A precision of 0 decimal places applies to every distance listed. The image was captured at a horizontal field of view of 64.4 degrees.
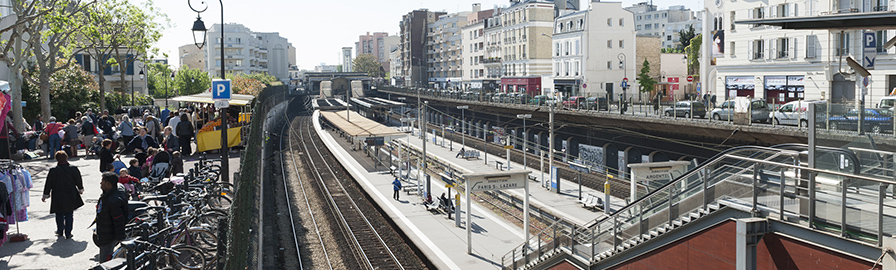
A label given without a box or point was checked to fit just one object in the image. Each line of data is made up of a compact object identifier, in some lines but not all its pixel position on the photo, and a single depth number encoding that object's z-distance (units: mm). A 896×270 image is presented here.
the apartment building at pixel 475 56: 98625
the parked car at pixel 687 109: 32906
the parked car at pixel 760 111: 29233
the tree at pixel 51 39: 25312
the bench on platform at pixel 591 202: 28359
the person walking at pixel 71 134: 22469
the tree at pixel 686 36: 82669
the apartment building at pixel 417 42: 138250
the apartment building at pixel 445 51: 121438
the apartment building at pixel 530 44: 79875
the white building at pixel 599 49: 66500
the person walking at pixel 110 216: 9625
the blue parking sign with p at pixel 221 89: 16781
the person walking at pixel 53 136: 22094
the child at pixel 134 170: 14969
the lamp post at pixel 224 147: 17048
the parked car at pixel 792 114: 27188
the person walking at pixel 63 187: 11297
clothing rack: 11984
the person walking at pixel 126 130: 23484
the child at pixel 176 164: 16688
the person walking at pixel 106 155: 15672
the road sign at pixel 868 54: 14148
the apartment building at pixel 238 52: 131250
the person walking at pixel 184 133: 22453
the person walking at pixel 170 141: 20469
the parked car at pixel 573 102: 44397
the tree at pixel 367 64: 180125
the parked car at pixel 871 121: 10081
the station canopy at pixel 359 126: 41750
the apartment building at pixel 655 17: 137750
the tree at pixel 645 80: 63344
